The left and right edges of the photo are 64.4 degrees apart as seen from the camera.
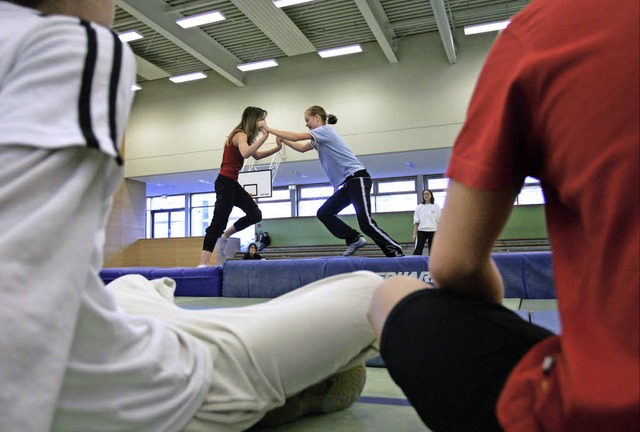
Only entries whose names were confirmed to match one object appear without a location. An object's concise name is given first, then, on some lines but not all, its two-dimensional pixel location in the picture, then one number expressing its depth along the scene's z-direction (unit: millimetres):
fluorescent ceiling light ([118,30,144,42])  10266
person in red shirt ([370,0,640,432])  511
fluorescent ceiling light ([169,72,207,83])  12222
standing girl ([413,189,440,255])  8734
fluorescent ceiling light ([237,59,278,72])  11602
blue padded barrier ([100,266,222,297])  4699
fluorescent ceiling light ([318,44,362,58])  11016
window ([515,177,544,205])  12844
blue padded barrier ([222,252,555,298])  3627
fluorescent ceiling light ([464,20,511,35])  9781
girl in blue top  4869
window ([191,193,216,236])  16266
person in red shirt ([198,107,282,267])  4965
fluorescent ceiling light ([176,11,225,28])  9648
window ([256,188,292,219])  15477
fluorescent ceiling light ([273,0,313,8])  9125
